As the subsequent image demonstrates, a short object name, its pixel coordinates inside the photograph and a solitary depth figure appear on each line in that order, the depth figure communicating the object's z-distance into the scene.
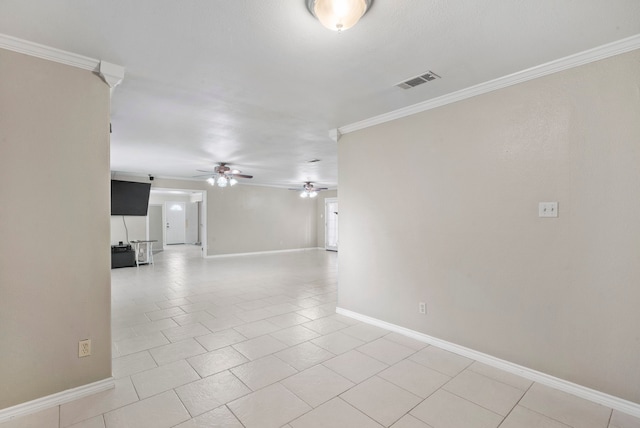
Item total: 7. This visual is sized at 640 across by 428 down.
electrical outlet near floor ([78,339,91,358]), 2.20
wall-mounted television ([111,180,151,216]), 7.76
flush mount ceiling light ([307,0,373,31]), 1.53
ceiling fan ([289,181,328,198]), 9.10
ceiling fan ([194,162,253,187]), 6.26
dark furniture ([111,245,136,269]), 7.65
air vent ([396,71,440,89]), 2.46
